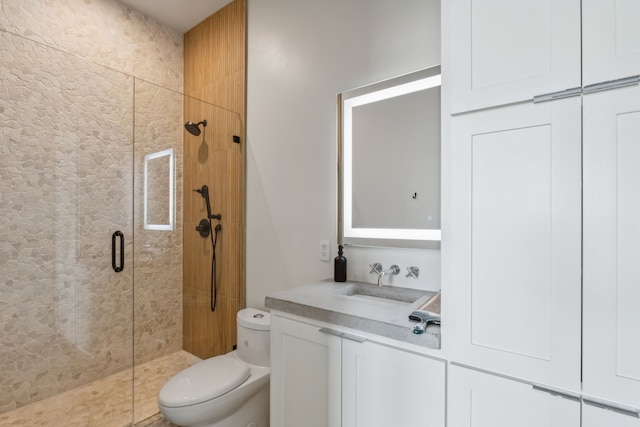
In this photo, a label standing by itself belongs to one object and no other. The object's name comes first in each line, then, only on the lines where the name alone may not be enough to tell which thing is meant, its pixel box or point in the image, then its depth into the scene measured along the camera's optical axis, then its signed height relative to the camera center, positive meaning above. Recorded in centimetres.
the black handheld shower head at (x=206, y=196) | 232 +12
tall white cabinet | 72 +1
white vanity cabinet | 99 -59
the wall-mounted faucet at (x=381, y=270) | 156 -29
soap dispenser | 168 -30
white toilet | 147 -87
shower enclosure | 181 -8
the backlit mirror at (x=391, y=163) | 148 +26
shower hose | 233 -40
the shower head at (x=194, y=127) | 235 +64
